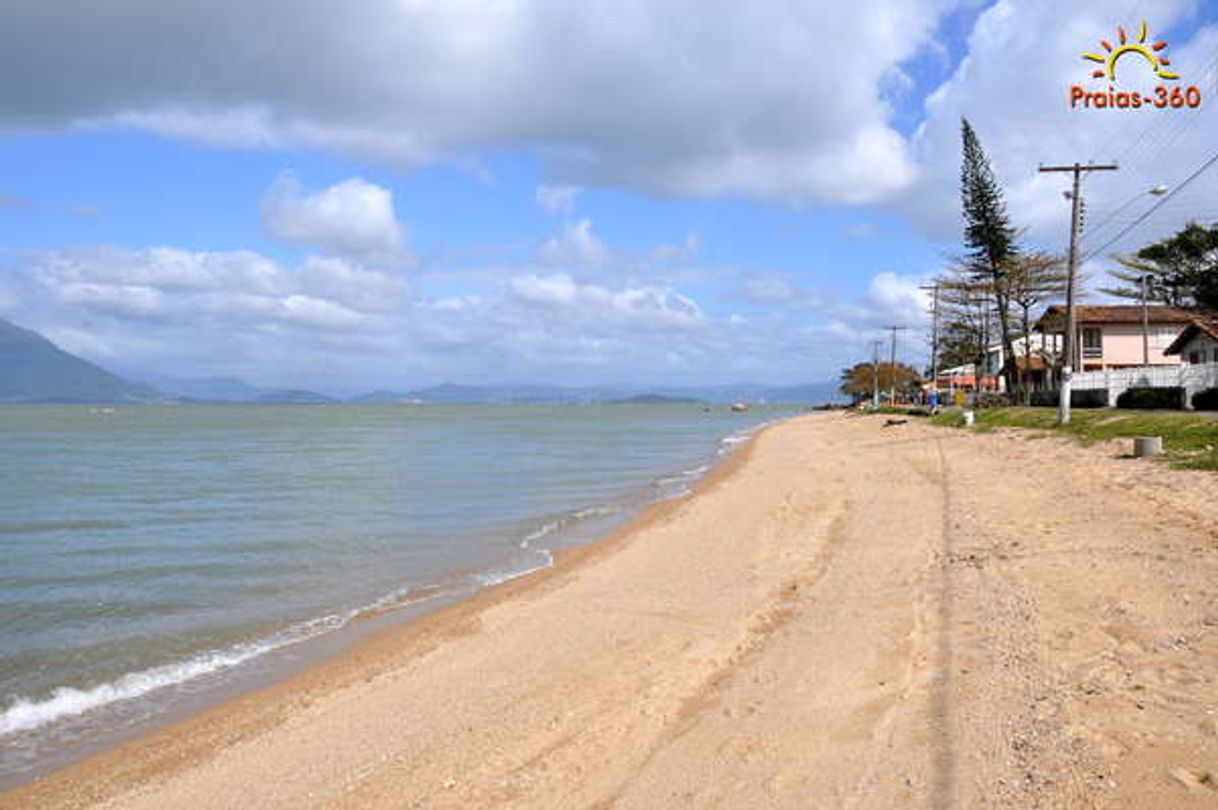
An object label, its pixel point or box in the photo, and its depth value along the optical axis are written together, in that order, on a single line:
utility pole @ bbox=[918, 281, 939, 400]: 69.31
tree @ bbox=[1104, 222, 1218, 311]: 56.53
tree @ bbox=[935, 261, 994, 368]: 56.97
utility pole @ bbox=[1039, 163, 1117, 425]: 29.36
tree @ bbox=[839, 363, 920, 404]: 117.44
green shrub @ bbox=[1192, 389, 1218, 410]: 25.66
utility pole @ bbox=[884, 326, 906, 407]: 97.53
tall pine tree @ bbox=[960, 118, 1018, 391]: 53.81
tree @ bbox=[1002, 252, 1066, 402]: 51.16
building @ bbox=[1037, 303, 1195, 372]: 58.59
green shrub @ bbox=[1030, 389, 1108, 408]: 34.29
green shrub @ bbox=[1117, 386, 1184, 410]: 28.09
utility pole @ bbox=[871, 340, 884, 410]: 91.44
